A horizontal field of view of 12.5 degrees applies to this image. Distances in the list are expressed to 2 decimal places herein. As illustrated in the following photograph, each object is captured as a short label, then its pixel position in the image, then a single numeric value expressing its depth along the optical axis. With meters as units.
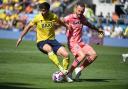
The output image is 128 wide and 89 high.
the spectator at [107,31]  35.94
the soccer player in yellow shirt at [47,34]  15.29
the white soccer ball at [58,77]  15.15
